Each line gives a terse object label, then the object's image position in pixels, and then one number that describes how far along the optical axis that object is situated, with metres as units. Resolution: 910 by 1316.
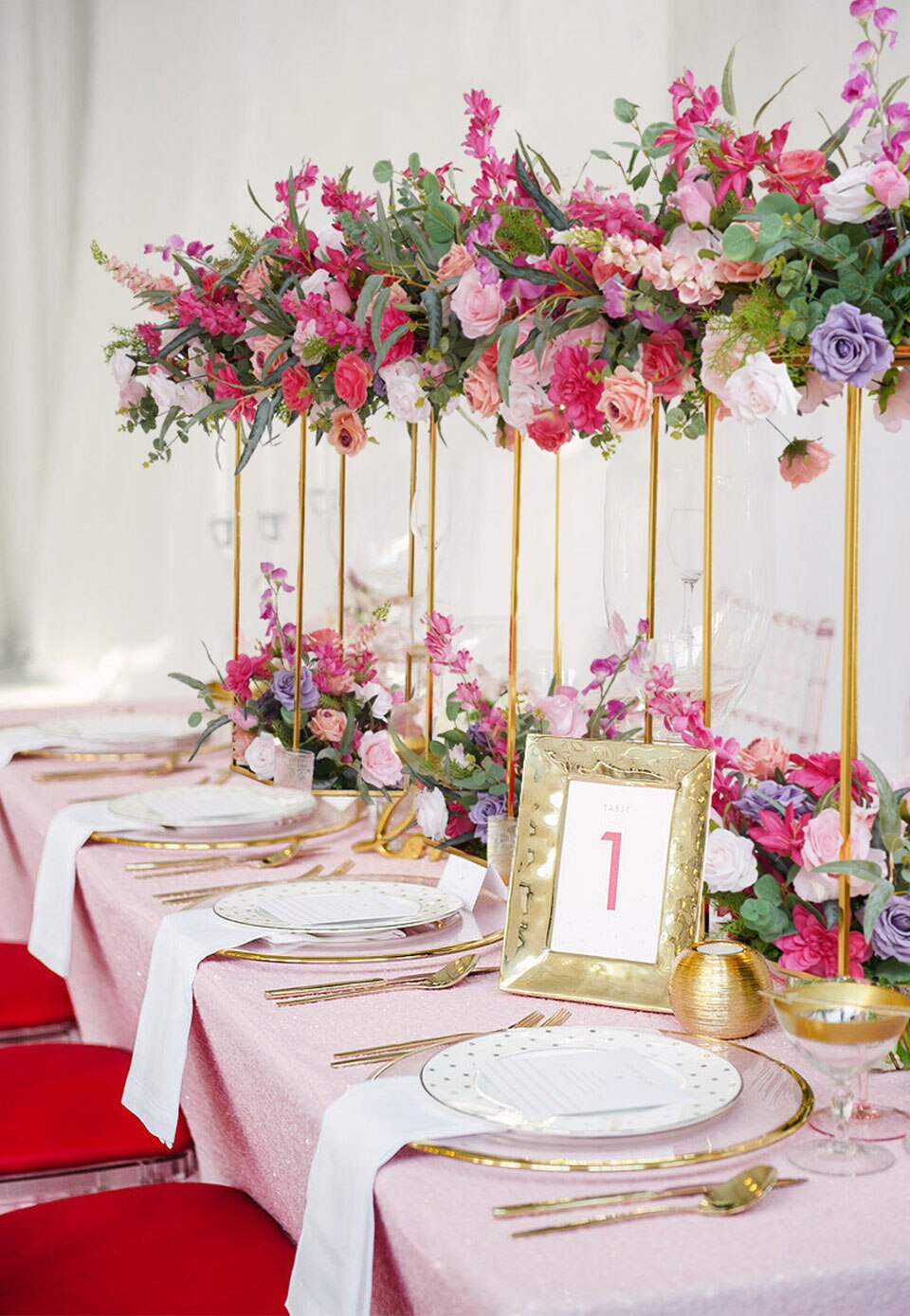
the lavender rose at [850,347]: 1.11
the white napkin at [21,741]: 2.64
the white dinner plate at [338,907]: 1.51
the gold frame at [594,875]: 1.30
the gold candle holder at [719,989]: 1.19
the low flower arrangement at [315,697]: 2.28
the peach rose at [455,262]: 1.54
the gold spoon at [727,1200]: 0.89
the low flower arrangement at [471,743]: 1.70
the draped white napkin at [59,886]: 1.92
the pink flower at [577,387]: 1.39
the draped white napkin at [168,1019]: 1.41
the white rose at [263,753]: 2.33
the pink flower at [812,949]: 1.23
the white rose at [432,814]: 1.79
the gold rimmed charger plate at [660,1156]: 0.95
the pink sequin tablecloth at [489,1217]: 0.83
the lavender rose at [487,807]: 1.77
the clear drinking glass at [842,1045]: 0.96
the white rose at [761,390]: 1.12
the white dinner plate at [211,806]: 2.02
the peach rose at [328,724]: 2.25
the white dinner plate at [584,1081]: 1.00
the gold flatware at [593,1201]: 0.91
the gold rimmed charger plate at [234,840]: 1.97
